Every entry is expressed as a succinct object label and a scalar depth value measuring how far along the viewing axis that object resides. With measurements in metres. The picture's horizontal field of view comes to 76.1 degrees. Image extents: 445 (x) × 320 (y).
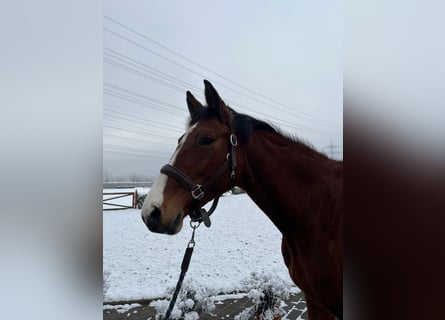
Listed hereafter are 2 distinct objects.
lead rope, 0.98
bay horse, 0.94
